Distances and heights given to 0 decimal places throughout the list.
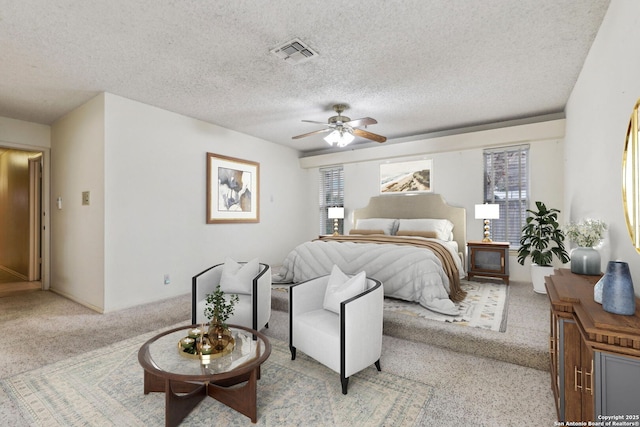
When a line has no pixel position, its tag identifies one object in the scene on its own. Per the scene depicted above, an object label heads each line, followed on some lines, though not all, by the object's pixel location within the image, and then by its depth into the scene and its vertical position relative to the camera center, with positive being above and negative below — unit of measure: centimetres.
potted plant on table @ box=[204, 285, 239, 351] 198 -77
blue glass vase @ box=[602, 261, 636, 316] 133 -36
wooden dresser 118 -64
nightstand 462 -76
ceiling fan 405 +106
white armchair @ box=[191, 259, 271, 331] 283 -83
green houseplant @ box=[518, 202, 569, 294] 390 -45
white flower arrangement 212 -15
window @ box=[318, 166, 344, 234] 679 +40
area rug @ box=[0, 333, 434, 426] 180 -123
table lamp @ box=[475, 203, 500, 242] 466 -1
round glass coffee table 170 -90
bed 341 -53
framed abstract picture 496 +35
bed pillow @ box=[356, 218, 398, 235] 554 -26
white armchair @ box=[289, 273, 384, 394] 206 -86
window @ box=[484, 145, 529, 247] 488 +38
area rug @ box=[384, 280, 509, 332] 294 -107
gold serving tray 185 -88
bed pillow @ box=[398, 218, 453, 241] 499 -26
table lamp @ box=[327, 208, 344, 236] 630 -8
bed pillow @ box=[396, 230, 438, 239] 488 -37
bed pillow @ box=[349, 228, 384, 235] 555 -39
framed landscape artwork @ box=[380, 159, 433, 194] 567 +65
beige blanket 365 -51
